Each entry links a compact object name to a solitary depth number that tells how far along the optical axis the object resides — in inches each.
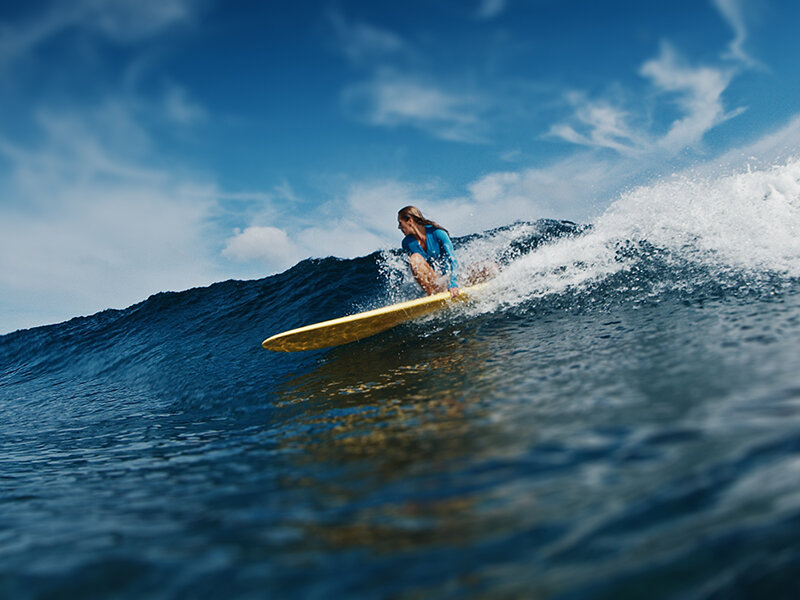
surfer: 307.7
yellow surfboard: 274.7
